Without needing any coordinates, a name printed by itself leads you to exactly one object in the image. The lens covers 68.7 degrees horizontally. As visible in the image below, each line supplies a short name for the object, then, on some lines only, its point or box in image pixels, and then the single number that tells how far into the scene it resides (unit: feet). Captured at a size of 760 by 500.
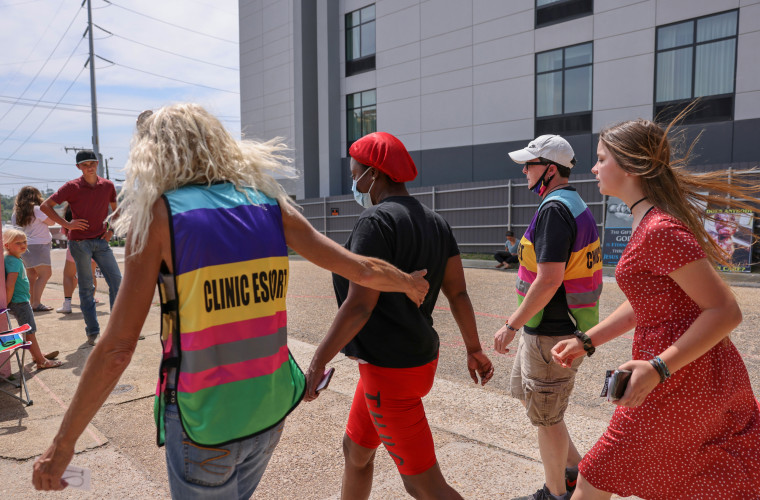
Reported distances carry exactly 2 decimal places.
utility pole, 96.43
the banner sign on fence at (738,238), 40.64
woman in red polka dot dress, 6.02
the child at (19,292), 17.22
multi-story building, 57.77
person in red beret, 7.52
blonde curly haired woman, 5.24
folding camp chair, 14.70
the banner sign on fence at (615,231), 51.29
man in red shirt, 20.74
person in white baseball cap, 9.45
